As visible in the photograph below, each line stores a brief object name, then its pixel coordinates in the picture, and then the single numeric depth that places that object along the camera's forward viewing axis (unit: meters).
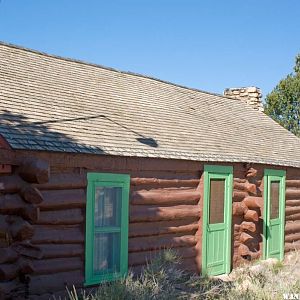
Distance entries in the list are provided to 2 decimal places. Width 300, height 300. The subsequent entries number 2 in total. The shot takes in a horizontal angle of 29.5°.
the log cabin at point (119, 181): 7.36
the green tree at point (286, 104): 27.20
